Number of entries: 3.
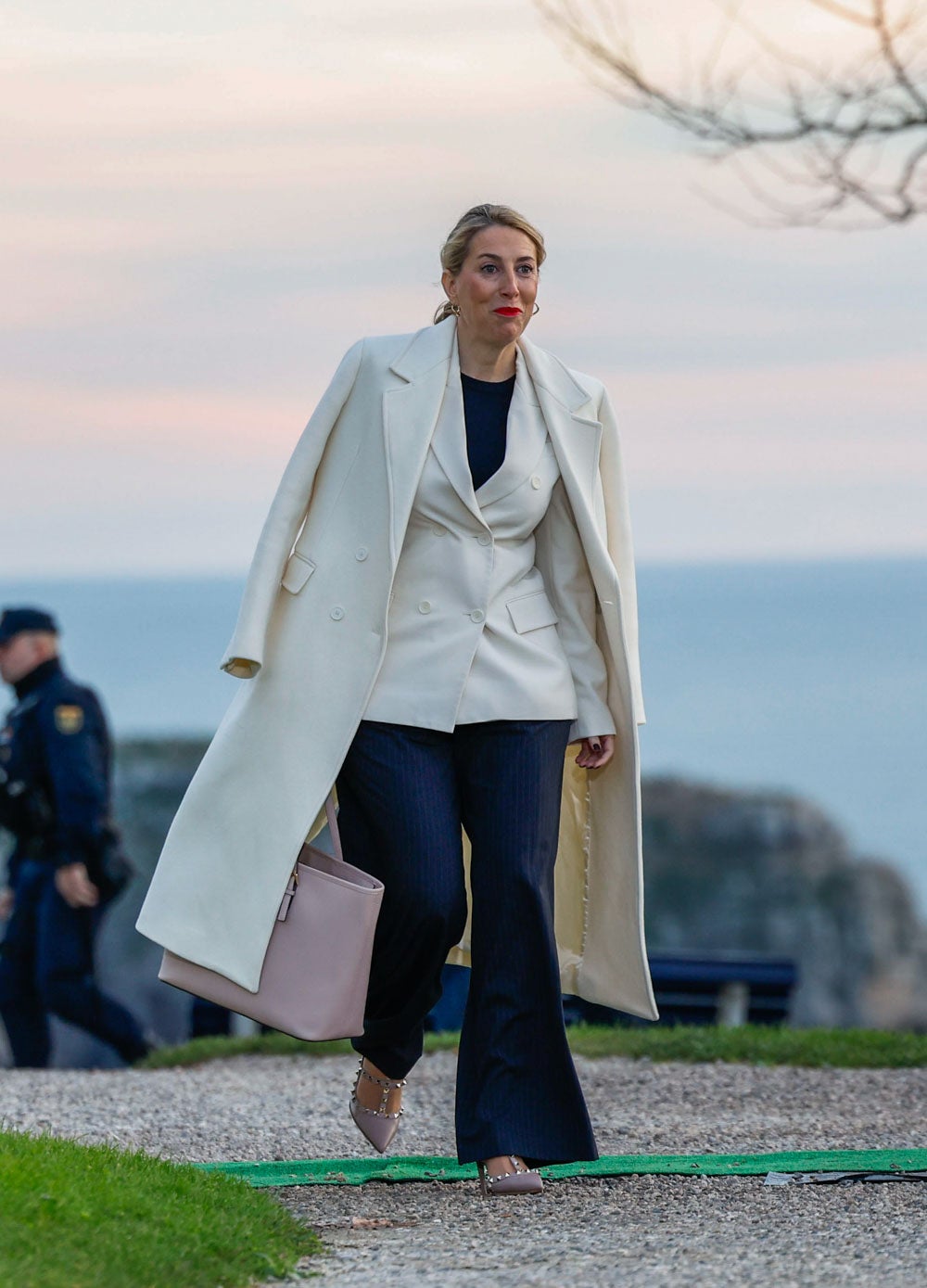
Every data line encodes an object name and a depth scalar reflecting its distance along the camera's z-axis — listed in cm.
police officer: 1780
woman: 914
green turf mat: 977
